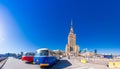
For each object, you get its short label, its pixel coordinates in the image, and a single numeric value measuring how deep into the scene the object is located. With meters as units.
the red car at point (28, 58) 13.61
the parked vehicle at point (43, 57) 8.58
